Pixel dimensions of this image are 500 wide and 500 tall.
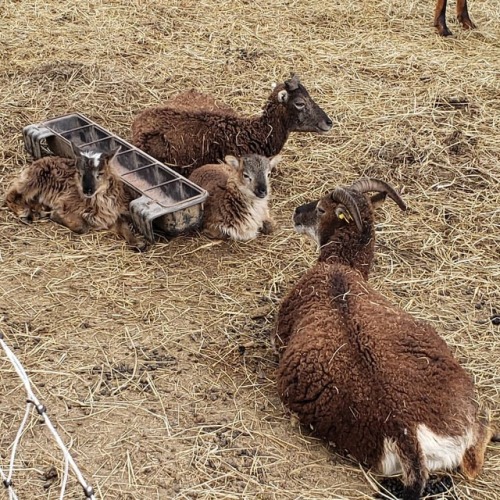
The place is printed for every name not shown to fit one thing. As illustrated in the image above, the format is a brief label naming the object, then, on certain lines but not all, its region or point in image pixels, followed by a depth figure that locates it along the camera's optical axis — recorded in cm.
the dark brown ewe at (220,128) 729
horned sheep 412
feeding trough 642
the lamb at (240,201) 659
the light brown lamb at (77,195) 653
